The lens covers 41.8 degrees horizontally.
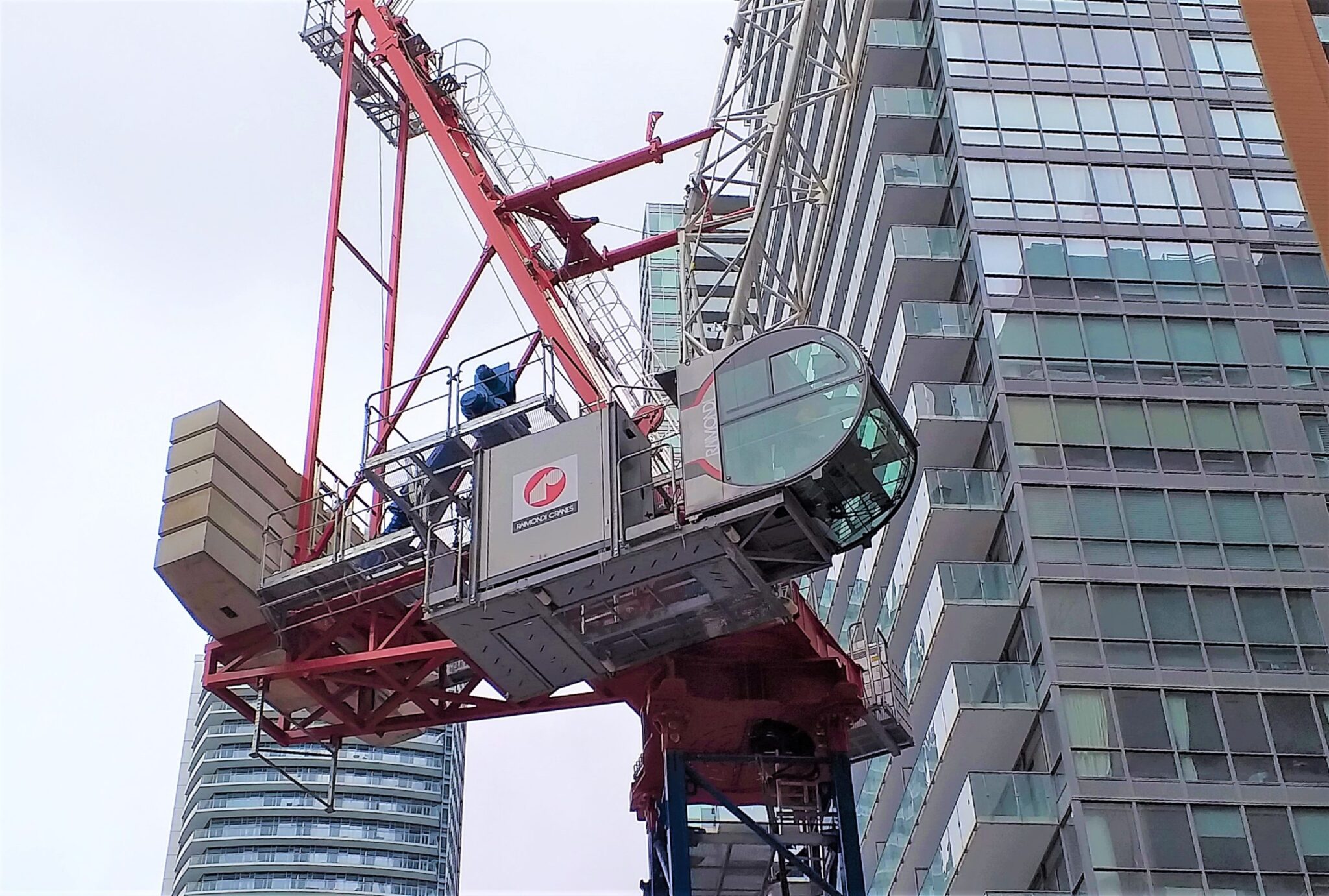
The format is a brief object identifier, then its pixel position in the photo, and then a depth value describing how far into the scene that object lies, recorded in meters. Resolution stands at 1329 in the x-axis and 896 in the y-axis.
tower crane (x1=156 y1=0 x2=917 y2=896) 24.91
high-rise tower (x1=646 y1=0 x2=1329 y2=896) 35.53
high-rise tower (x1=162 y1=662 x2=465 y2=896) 124.50
